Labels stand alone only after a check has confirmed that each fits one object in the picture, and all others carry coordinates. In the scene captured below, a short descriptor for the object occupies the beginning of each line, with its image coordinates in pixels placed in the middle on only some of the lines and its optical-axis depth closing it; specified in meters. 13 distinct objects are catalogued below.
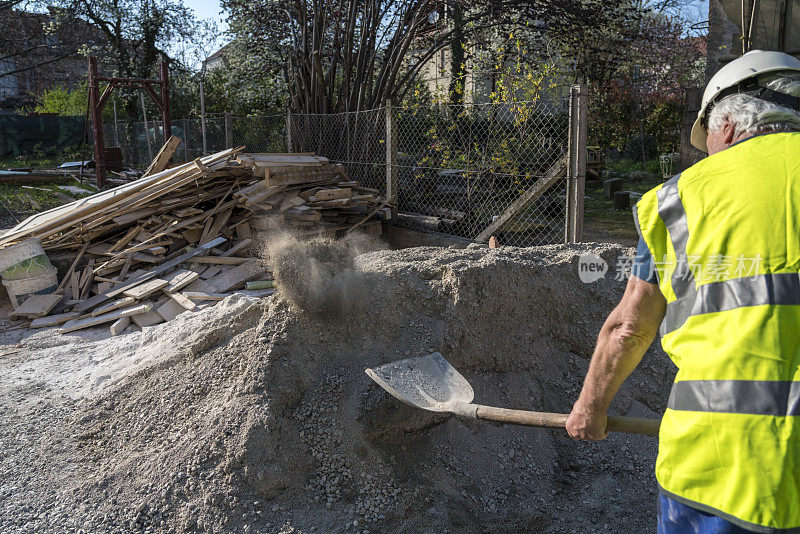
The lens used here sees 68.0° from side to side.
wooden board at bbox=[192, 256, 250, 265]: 7.29
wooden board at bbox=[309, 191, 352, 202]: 8.02
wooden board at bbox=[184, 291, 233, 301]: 6.52
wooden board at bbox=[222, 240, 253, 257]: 7.52
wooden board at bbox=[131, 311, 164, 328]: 6.26
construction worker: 1.49
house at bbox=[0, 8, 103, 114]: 24.08
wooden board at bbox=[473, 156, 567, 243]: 5.86
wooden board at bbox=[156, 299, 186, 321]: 6.33
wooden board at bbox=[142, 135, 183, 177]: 9.62
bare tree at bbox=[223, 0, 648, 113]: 9.80
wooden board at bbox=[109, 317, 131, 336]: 6.10
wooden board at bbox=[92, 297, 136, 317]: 6.50
